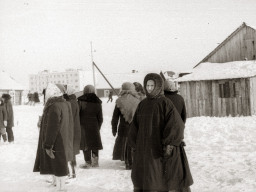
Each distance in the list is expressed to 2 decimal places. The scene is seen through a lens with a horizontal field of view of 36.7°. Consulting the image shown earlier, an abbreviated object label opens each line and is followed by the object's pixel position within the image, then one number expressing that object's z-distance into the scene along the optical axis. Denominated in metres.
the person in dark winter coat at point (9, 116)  13.20
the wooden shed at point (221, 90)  22.00
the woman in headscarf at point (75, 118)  7.77
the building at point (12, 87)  50.78
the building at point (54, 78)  175.65
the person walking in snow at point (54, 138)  6.00
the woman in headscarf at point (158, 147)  4.75
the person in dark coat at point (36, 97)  46.84
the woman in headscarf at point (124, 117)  8.27
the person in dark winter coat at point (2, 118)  12.97
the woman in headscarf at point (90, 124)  8.56
